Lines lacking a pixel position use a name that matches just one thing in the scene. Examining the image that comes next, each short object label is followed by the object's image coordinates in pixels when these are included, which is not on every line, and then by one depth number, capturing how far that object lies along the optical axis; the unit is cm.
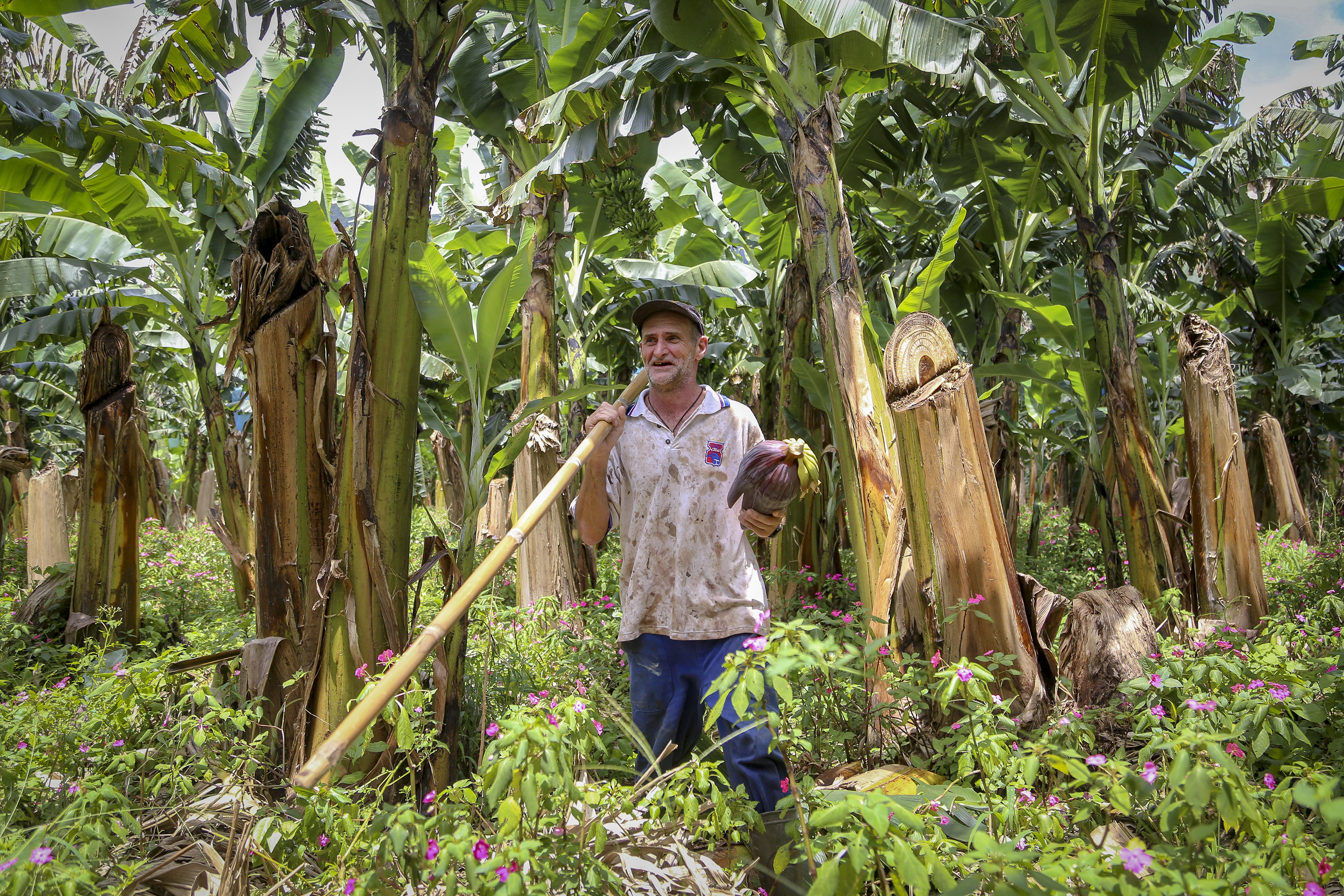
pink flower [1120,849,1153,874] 123
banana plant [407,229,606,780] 273
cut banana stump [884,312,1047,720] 258
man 262
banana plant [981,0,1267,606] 423
